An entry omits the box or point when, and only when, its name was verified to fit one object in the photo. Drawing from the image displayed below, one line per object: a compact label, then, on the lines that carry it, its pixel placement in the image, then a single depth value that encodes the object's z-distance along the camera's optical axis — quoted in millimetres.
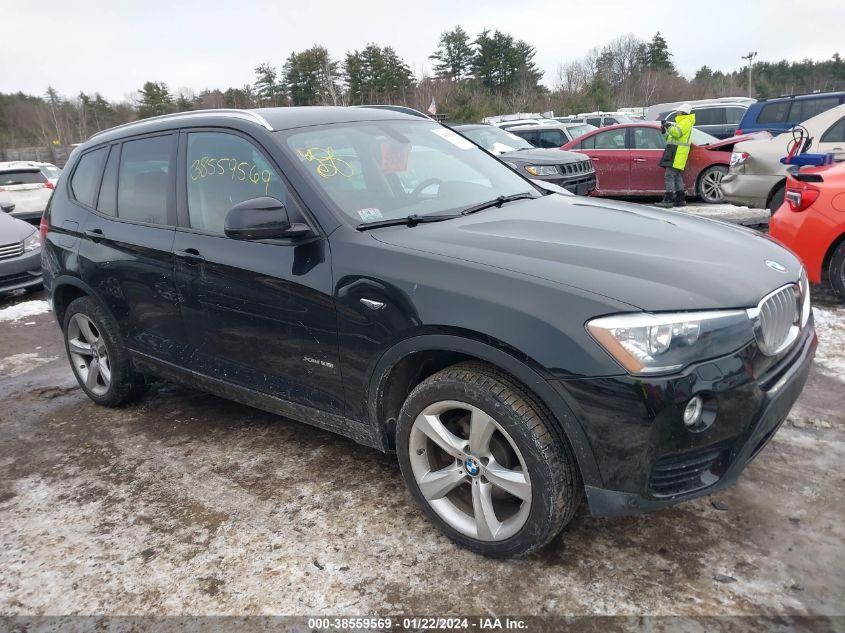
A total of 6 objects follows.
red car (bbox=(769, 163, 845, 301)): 5145
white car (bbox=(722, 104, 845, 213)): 7859
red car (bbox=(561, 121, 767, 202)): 11055
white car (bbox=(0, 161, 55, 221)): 12853
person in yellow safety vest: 10516
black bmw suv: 2178
